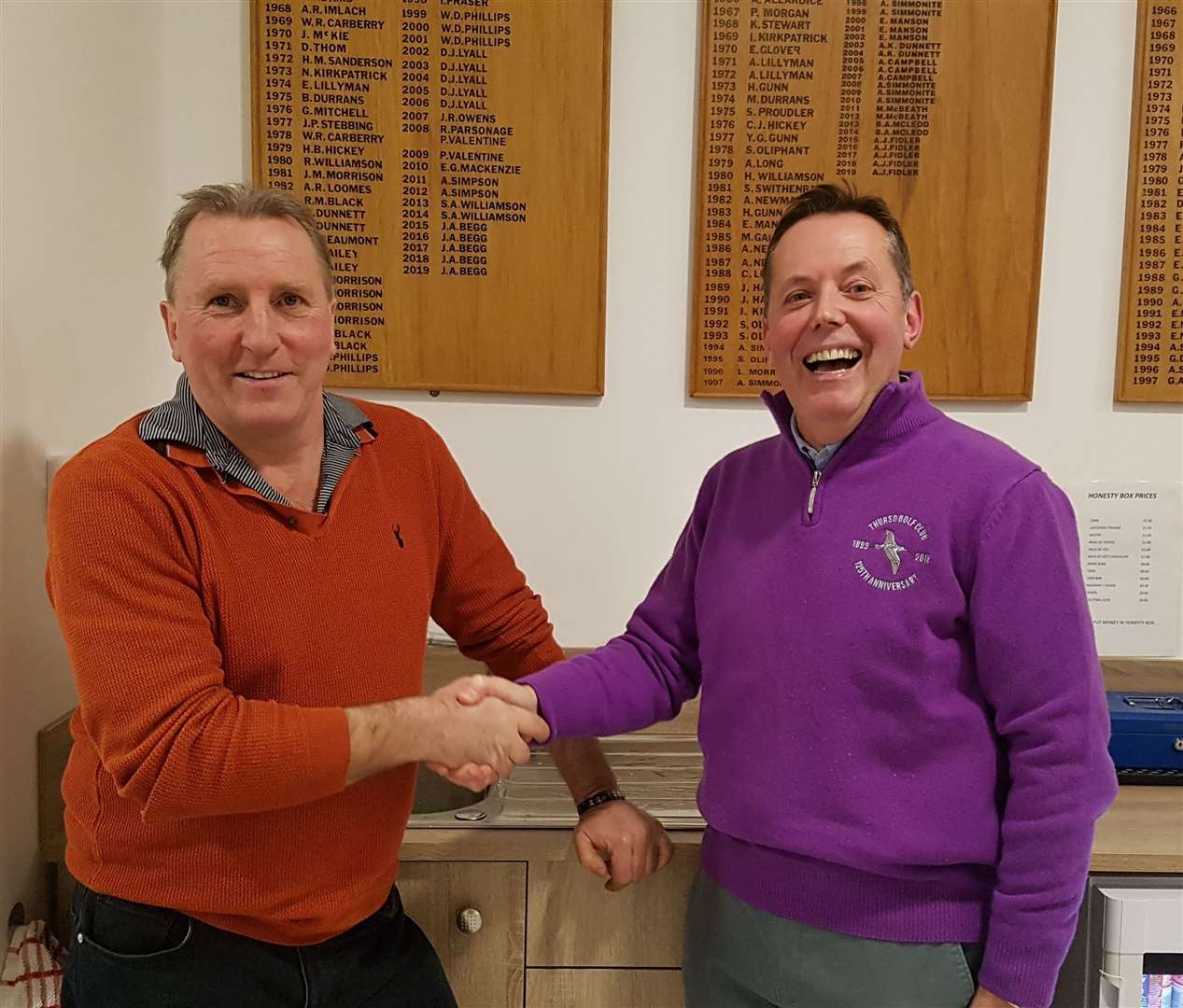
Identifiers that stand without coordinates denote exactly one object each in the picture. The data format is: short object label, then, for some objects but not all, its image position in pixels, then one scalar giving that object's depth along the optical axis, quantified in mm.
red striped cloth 1243
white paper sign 1873
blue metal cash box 1547
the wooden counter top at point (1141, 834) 1297
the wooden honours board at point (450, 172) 1749
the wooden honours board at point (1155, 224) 1789
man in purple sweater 956
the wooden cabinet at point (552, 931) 1331
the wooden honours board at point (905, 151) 1767
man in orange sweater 988
